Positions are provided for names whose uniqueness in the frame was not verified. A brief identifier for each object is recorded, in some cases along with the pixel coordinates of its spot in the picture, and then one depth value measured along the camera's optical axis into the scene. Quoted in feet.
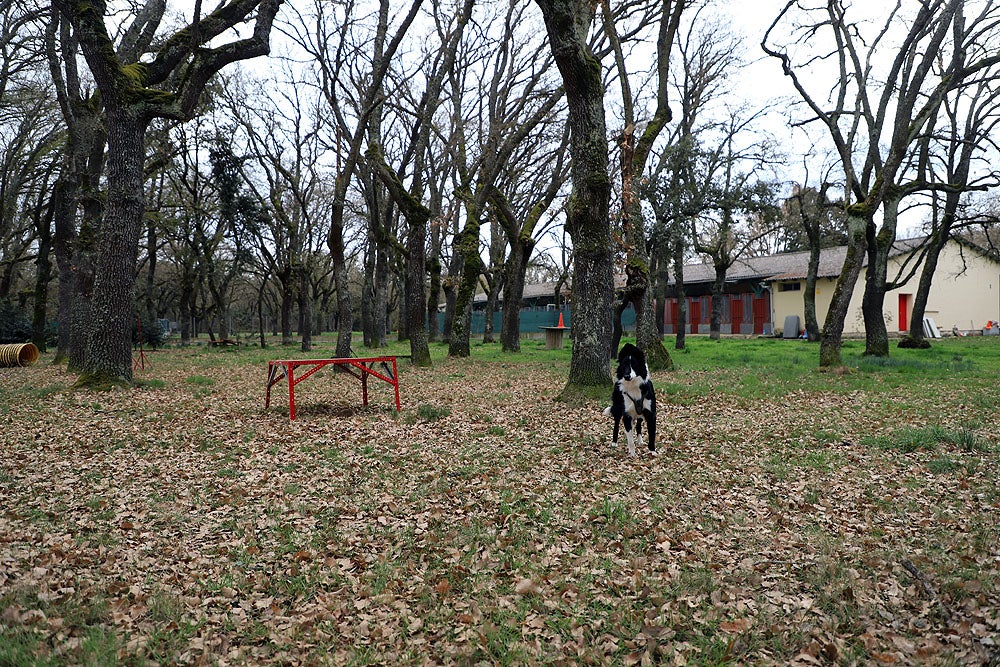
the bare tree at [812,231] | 67.21
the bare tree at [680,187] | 70.34
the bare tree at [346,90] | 46.98
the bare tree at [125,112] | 35.27
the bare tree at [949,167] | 60.18
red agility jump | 28.50
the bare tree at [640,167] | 43.57
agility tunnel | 55.72
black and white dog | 20.65
